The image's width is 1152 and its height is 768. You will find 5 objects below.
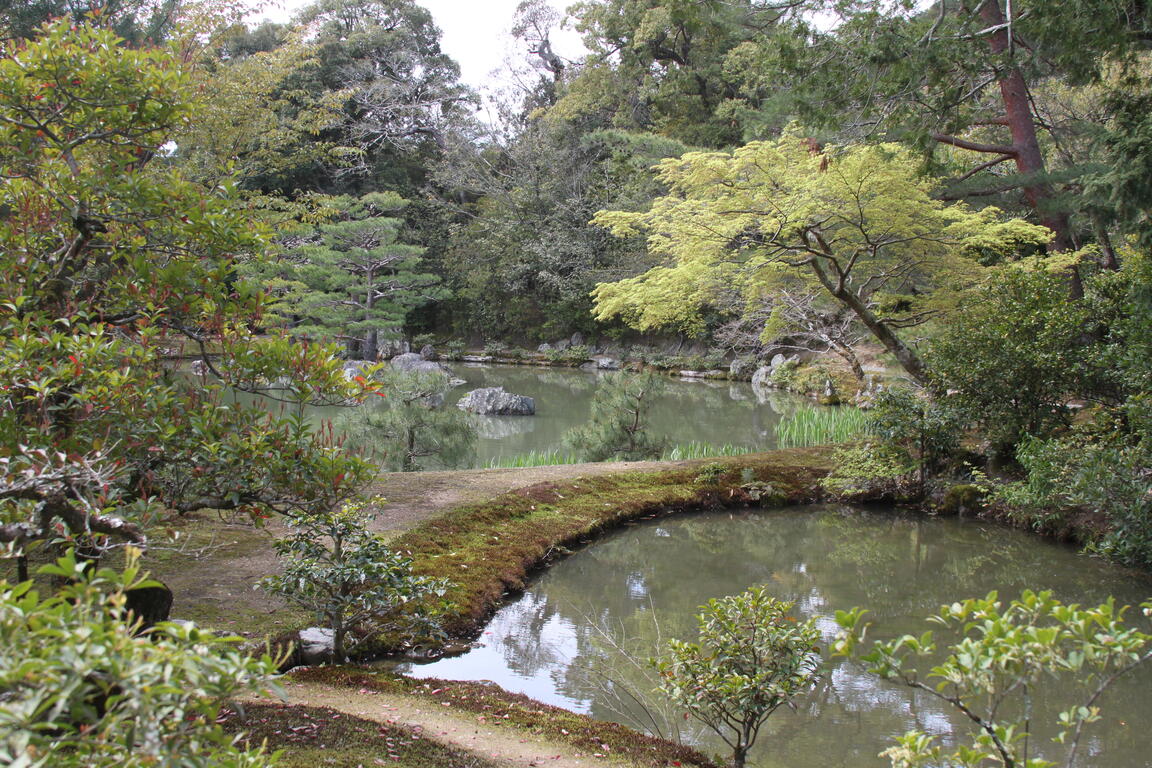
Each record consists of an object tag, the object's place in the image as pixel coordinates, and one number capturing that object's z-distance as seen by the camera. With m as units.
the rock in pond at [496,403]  13.56
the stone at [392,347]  22.23
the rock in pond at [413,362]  17.94
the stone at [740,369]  18.46
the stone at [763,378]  16.96
